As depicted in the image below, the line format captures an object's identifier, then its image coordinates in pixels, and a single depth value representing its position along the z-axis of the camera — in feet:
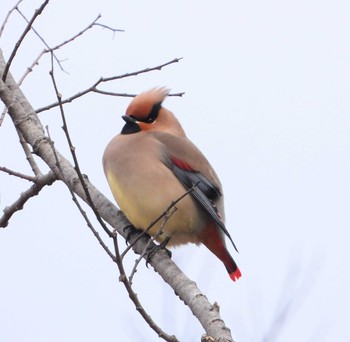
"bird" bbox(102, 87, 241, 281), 28.81
